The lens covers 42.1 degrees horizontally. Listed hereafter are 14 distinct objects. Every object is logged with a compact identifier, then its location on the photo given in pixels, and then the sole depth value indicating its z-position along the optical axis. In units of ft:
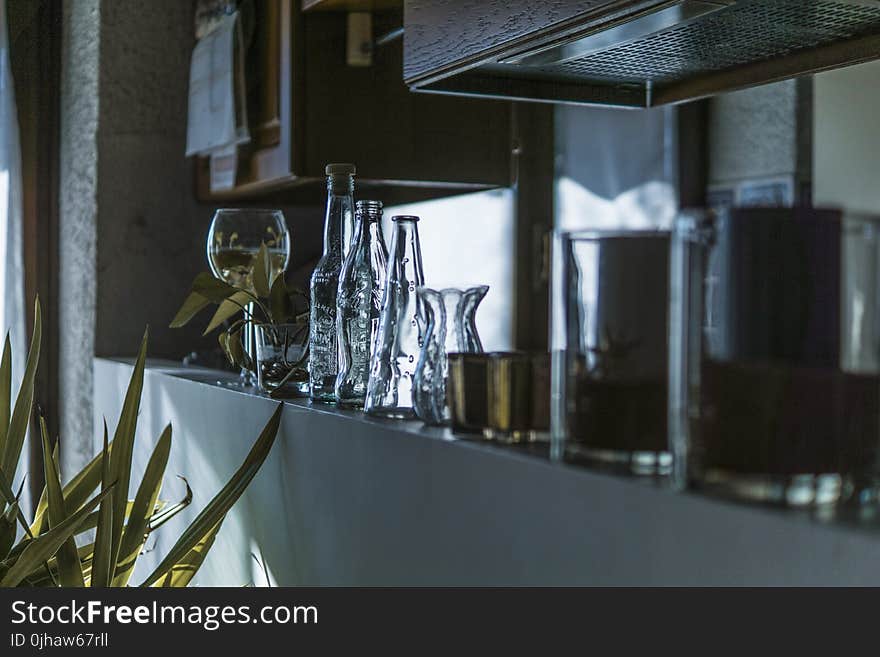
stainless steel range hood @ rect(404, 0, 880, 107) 3.19
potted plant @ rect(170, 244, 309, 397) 4.21
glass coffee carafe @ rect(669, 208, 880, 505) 1.93
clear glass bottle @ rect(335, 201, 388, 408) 3.72
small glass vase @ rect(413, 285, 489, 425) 3.03
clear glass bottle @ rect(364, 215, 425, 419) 3.29
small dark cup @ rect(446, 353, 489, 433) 2.70
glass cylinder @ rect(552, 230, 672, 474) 2.23
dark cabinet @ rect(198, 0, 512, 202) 6.19
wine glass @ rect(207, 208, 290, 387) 5.30
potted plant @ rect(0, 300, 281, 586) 3.74
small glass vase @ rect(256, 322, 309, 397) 4.19
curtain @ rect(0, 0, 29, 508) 8.38
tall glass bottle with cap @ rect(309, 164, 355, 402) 3.92
